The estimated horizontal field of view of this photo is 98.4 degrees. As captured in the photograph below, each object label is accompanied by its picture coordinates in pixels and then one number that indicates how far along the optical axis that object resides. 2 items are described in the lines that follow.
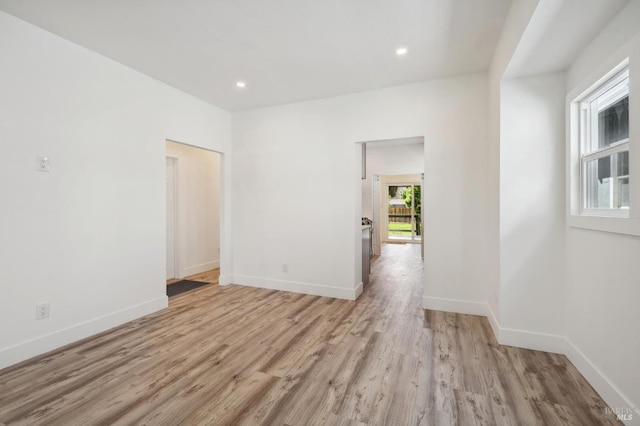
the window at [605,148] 1.75
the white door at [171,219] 5.03
